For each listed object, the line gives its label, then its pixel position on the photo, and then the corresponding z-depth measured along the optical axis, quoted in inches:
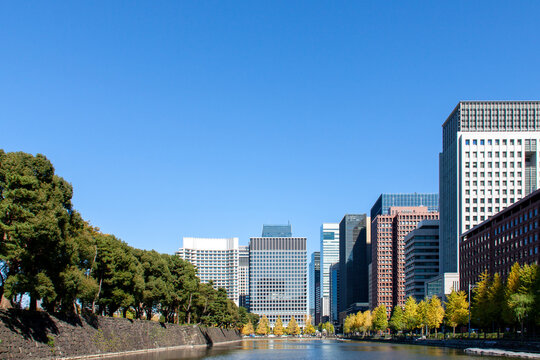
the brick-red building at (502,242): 5433.1
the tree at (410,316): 6820.9
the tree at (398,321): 7403.1
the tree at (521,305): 3875.5
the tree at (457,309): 5433.1
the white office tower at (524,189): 7810.0
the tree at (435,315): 6087.6
